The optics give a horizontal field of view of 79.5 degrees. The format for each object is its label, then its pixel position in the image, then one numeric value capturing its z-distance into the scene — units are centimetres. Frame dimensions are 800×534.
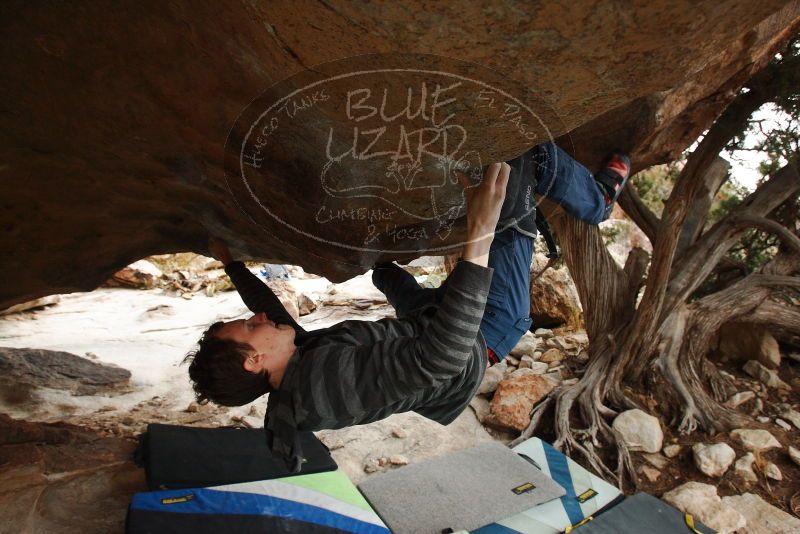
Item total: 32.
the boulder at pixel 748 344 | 502
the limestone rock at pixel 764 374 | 481
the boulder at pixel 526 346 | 584
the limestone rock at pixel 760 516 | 335
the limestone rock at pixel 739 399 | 459
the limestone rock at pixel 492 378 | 506
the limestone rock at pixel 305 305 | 841
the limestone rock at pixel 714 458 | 388
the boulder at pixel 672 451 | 415
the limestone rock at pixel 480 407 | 475
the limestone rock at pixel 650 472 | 396
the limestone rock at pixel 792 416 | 433
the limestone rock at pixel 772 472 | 379
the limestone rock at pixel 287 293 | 792
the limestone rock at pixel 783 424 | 428
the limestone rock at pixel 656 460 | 408
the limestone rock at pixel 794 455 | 390
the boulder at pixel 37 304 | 707
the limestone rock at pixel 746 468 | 380
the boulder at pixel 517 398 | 455
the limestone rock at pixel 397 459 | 396
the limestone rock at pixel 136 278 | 995
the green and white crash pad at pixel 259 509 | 241
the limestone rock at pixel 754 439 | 404
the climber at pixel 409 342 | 146
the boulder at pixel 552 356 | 568
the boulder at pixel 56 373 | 421
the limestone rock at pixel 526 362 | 563
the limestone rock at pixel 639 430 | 418
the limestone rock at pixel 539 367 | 545
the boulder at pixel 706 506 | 335
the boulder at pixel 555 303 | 702
